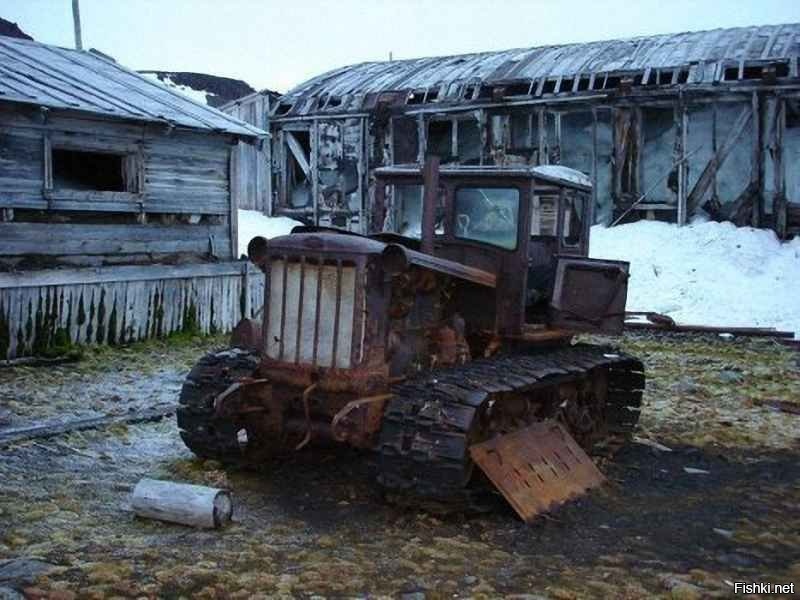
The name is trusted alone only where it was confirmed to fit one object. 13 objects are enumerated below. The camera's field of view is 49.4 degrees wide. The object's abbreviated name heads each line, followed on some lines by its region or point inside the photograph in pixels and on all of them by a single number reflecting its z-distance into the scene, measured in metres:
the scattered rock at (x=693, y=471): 7.03
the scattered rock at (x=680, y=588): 4.41
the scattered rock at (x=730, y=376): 11.06
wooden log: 5.25
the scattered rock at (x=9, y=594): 4.13
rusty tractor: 5.68
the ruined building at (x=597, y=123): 19.38
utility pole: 29.34
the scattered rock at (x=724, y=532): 5.46
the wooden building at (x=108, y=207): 11.78
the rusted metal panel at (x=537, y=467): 5.69
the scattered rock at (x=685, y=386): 10.39
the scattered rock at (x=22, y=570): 4.35
